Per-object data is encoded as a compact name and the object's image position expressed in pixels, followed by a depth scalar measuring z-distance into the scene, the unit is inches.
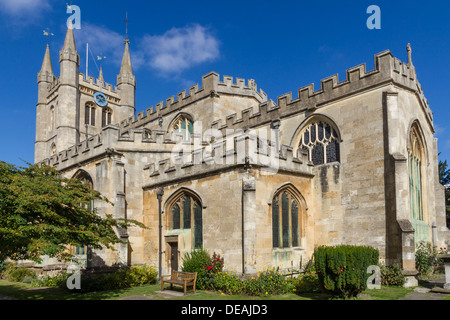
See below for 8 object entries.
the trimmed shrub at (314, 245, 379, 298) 420.2
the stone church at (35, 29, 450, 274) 586.6
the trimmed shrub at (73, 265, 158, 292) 596.9
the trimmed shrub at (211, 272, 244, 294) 522.6
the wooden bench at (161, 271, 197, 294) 523.6
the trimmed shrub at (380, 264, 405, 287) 545.0
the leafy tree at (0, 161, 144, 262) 383.9
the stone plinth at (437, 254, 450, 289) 485.4
